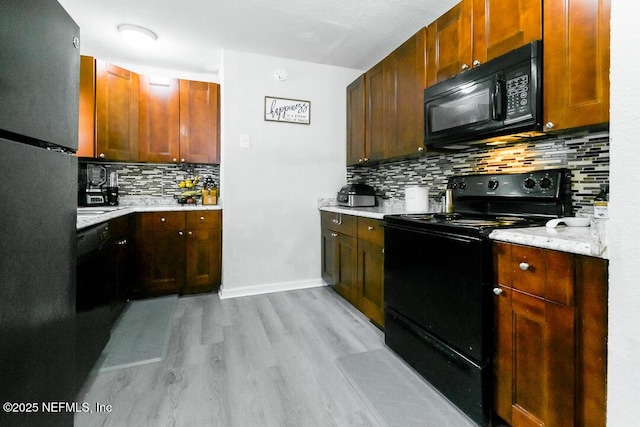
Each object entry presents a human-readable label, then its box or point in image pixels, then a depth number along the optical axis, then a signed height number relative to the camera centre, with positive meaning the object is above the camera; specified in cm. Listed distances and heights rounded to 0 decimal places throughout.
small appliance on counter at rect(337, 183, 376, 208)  294 +17
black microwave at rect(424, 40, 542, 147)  145 +62
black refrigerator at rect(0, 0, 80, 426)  64 +1
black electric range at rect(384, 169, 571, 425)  129 -32
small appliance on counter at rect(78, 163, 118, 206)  293 +27
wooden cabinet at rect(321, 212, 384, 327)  219 -40
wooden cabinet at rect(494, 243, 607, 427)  94 -43
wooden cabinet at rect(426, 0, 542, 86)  148 +101
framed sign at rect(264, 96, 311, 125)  307 +106
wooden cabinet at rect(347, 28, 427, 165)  221 +92
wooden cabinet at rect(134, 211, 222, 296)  282 -37
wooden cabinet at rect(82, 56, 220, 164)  276 +95
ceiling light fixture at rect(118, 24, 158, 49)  253 +154
